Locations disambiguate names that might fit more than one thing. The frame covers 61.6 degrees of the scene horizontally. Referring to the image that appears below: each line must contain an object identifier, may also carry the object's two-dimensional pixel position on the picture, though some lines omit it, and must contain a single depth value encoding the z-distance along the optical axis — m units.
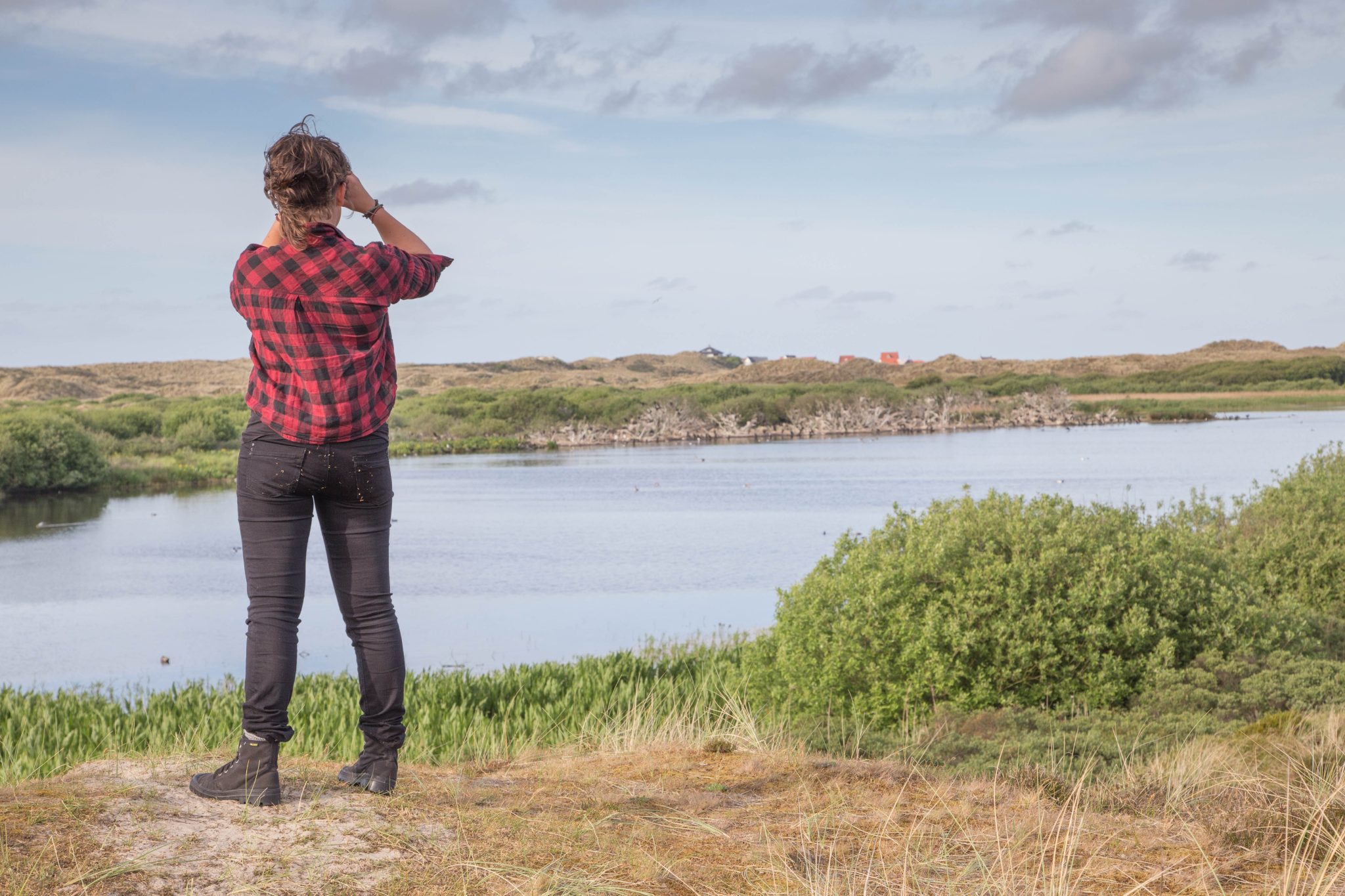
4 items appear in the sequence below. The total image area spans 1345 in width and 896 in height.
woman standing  3.18
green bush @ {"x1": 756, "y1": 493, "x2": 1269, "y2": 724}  6.32
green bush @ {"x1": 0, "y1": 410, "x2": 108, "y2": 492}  28.97
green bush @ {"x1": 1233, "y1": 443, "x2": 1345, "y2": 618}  9.58
